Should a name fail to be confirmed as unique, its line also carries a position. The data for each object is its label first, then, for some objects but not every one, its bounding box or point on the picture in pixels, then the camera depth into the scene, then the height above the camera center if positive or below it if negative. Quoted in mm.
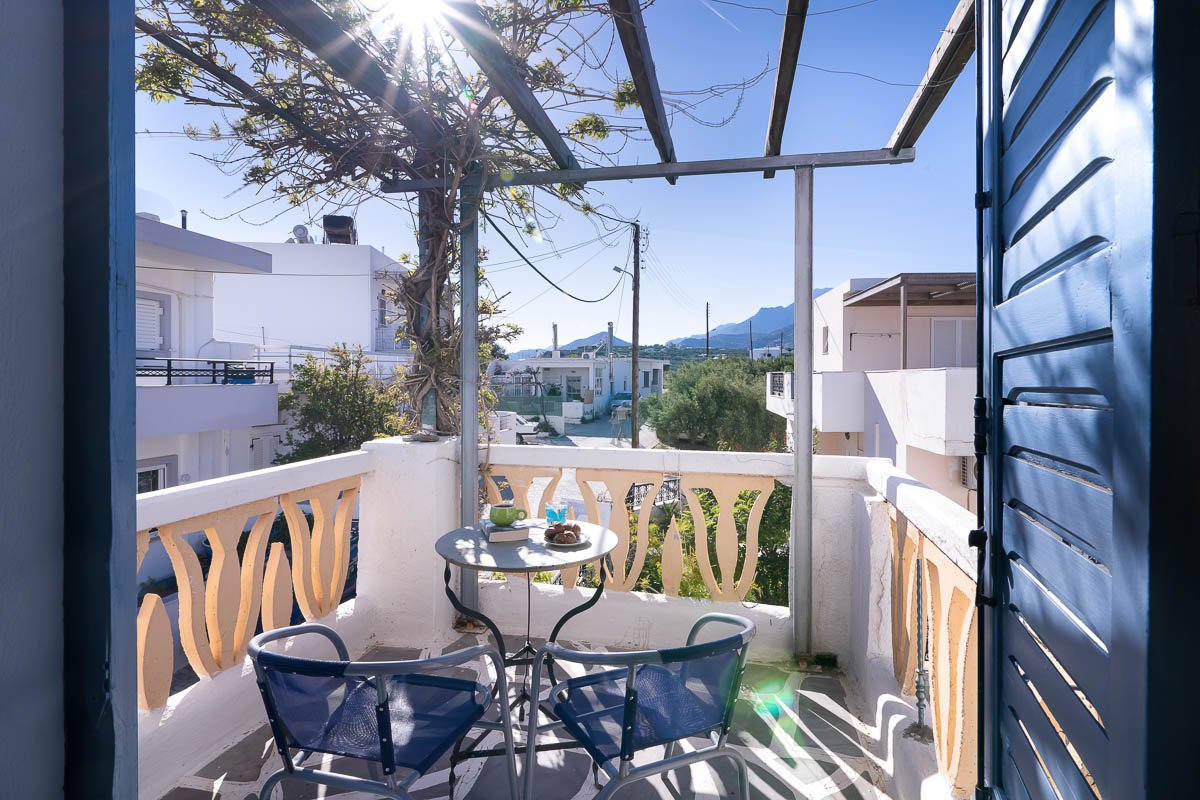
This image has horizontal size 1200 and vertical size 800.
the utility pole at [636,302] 12638 +2125
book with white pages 2366 -551
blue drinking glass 2764 -555
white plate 2289 -577
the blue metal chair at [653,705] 1424 -857
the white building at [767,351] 35938 +2908
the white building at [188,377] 7629 +289
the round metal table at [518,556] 2059 -587
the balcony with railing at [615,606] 1899 -897
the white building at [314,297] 15320 +2596
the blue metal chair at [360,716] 1348 -831
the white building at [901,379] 8234 +298
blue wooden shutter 588 +8
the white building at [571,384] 25938 +676
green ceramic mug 2480 -497
